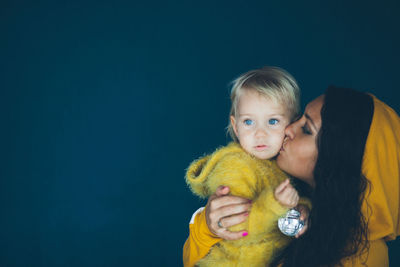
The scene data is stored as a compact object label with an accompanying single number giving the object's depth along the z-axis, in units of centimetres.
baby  96
